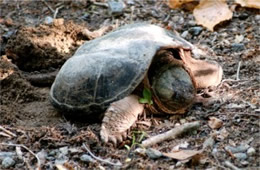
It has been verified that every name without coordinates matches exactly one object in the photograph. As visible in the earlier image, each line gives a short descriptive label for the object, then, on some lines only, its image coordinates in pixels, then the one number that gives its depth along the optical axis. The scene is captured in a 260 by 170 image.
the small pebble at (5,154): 5.32
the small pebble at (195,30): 8.51
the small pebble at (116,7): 9.48
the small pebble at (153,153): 5.00
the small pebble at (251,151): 4.80
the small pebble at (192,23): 8.80
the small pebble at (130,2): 9.75
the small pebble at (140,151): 5.11
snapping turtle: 5.75
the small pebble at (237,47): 7.76
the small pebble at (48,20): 9.35
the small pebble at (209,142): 5.08
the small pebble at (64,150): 5.33
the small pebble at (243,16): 8.74
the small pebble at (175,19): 9.09
